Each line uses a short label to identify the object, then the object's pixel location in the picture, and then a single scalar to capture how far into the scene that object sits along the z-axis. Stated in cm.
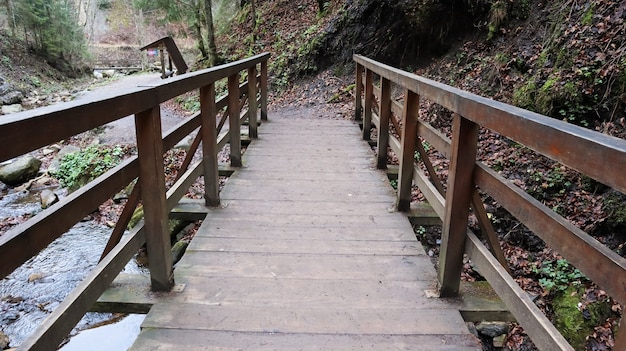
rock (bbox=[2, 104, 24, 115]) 1523
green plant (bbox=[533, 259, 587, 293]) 404
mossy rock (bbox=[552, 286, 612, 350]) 365
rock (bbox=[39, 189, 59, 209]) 799
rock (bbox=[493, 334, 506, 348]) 404
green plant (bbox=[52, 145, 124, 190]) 904
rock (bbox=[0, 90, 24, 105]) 1651
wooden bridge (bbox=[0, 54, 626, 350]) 150
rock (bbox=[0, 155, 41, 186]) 926
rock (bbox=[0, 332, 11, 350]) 456
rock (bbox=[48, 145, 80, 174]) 979
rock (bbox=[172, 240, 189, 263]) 450
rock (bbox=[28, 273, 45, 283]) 582
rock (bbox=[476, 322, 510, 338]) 414
